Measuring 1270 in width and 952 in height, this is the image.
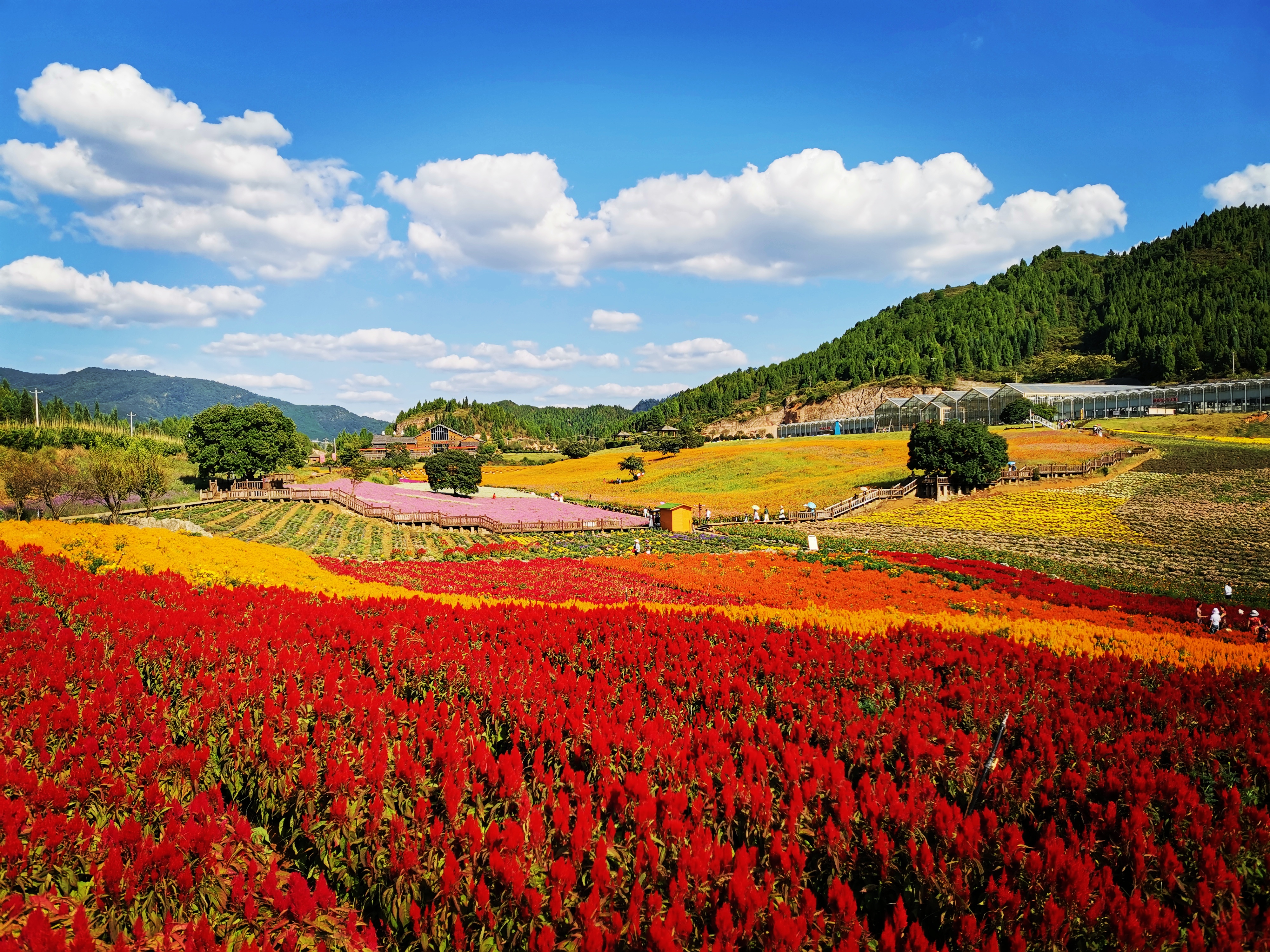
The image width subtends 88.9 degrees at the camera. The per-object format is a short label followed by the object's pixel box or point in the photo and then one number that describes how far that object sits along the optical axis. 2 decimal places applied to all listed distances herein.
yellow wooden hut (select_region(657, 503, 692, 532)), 42.34
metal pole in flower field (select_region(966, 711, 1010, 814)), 4.66
